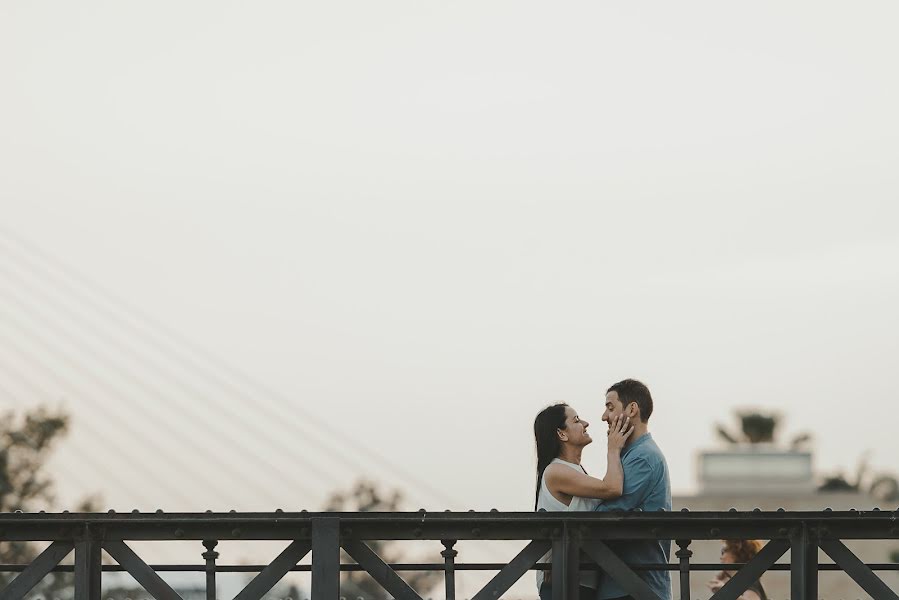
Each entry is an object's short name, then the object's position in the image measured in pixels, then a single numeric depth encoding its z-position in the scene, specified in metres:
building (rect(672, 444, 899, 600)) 64.62
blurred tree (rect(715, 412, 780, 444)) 88.00
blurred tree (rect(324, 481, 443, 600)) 61.06
